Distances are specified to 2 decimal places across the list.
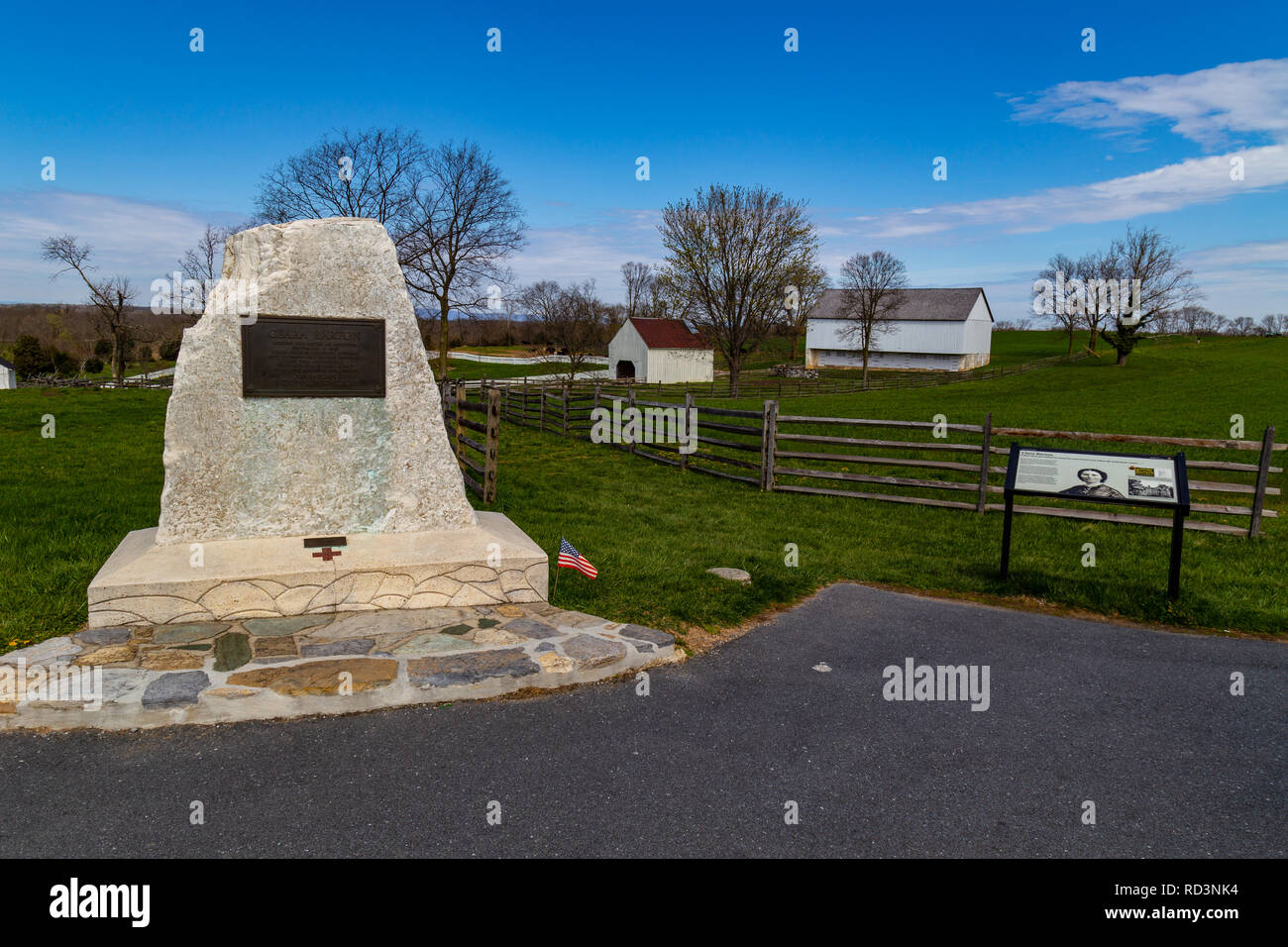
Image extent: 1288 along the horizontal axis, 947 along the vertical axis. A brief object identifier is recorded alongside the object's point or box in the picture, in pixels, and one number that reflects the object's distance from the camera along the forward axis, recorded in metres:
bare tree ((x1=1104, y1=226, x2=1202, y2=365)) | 54.91
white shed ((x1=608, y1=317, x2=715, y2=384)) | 57.38
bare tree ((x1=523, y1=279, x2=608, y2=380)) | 66.94
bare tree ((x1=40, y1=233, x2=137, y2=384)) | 40.47
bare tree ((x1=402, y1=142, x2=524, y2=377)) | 35.62
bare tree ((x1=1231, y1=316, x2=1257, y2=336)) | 93.06
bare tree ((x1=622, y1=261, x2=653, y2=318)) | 102.38
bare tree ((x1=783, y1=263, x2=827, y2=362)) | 39.34
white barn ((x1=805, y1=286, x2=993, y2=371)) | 64.38
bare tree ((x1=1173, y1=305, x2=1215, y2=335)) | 83.23
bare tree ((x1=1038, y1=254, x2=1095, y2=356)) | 63.25
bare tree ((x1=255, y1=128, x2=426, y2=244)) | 34.62
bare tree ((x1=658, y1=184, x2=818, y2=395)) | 38.88
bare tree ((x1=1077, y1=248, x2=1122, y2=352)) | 57.66
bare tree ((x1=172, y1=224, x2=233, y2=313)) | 43.94
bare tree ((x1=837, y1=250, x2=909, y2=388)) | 59.00
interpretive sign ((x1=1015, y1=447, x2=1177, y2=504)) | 6.98
